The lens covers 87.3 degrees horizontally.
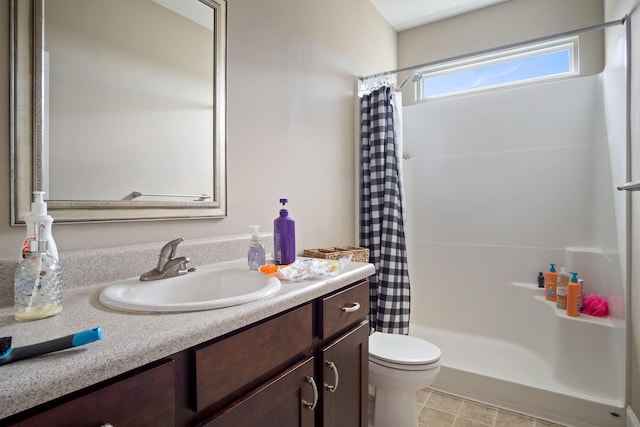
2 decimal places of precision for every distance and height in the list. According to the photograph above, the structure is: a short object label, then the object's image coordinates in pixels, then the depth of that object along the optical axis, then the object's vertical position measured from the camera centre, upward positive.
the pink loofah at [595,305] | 1.99 -0.57
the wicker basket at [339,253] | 1.69 -0.22
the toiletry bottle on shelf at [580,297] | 2.07 -0.54
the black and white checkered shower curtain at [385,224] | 2.12 -0.09
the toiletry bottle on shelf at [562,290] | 2.12 -0.51
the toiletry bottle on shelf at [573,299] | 2.04 -0.54
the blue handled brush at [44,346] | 0.49 -0.21
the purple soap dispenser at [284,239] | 1.30 -0.11
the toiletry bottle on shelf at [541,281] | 2.33 -0.49
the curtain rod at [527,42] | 1.72 +0.96
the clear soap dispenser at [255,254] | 1.22 -0.16
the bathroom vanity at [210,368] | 0.48 -0.30
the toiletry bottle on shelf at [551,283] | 2.24 -0.48
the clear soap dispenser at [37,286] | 0.69 -0.16
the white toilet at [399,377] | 1.58 -0.80
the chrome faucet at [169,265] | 1.00 -0.17
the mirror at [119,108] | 0.88 +0.32
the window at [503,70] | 2.44 +1.12
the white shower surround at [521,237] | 1.88 -0.19
